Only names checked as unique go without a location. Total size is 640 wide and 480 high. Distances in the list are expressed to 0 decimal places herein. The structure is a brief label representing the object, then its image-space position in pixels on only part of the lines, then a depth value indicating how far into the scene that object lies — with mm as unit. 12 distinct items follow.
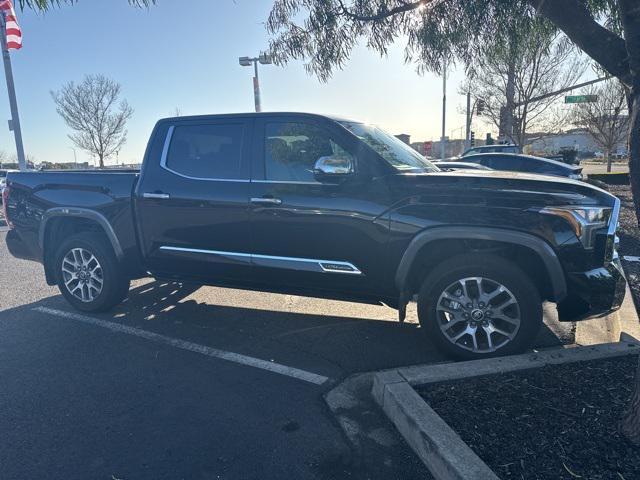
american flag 13820
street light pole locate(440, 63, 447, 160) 30408
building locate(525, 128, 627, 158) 27841
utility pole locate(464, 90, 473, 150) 26962
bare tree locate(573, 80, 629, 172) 22203
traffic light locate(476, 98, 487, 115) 23495
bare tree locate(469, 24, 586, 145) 20250
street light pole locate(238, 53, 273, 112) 16656
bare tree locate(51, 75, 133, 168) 25828
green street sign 18433
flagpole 14664
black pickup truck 3387
